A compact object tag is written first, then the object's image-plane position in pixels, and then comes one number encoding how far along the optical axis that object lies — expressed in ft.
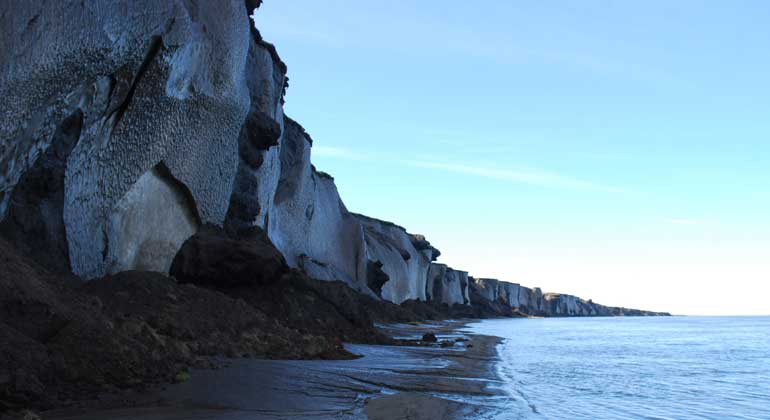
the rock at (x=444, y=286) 256.11
